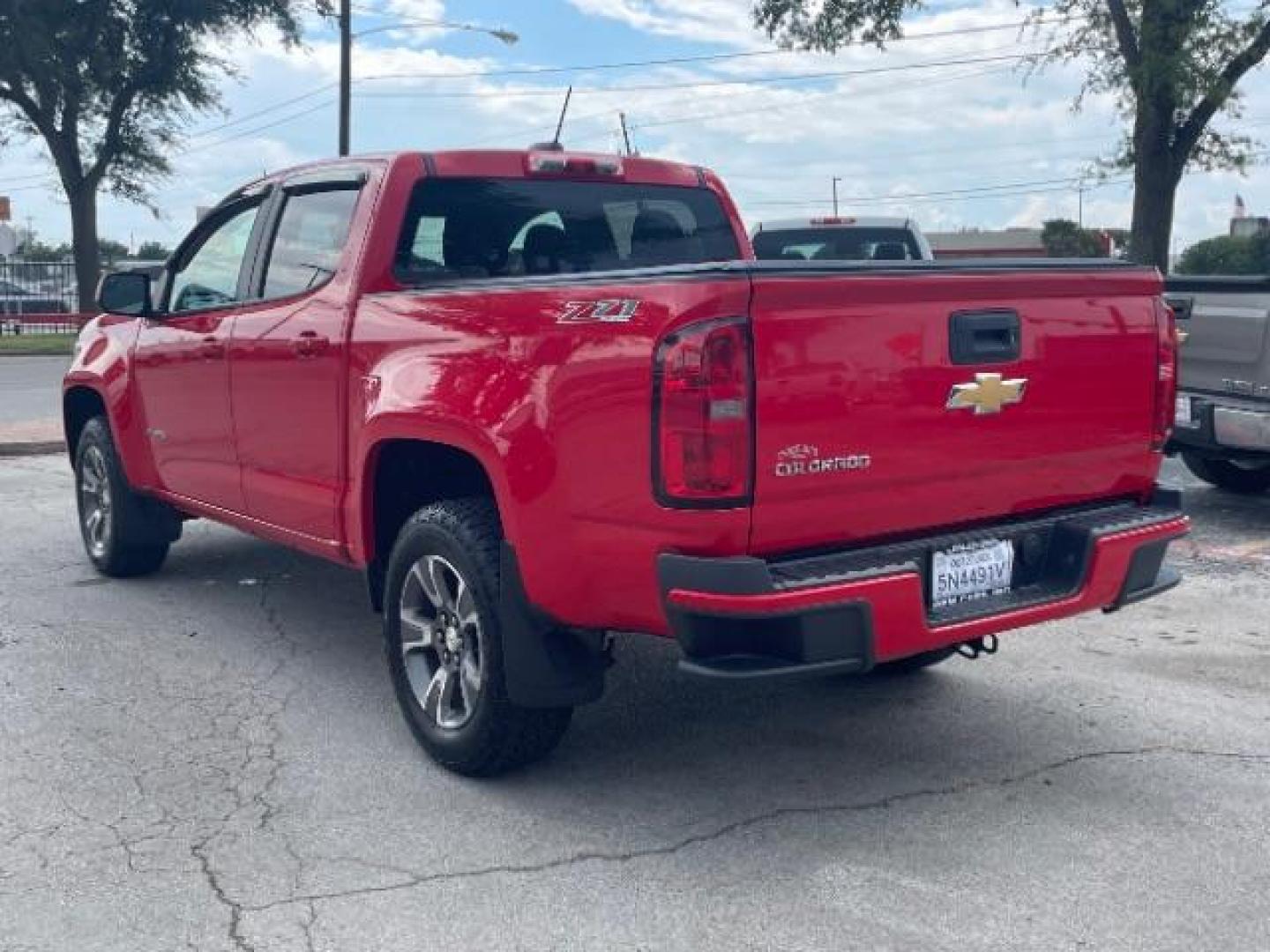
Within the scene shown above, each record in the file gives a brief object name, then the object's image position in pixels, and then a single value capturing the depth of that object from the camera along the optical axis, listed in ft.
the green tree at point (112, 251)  192.54
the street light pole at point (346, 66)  86.22
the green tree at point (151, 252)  174.21
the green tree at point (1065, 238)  149.38
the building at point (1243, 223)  170.09
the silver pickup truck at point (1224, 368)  26.03
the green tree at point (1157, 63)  56.49
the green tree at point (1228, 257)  129.70
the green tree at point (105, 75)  93.20
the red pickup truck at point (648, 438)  11.56
